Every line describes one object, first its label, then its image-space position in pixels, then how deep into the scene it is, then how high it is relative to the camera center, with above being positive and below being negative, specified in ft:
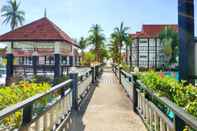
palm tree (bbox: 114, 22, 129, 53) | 114.16 +20.26
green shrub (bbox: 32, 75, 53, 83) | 43.38 -4.22
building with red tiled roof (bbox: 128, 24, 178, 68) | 143.17 +10.94
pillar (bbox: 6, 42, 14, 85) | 48.37 +0.23
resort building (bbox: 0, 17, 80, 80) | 47.43 +5.65
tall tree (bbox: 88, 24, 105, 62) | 116.36 +17.73
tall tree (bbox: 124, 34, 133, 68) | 116.92 +15.79
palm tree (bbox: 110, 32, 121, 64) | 115.68 +12.51
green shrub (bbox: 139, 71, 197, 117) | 6.31 -1.29
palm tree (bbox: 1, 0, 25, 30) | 117.69 +34.47
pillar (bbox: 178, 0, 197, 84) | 7.87 +1.03
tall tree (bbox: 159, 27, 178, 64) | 127.06 +14.73
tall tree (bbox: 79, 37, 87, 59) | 149.89 +17.60
